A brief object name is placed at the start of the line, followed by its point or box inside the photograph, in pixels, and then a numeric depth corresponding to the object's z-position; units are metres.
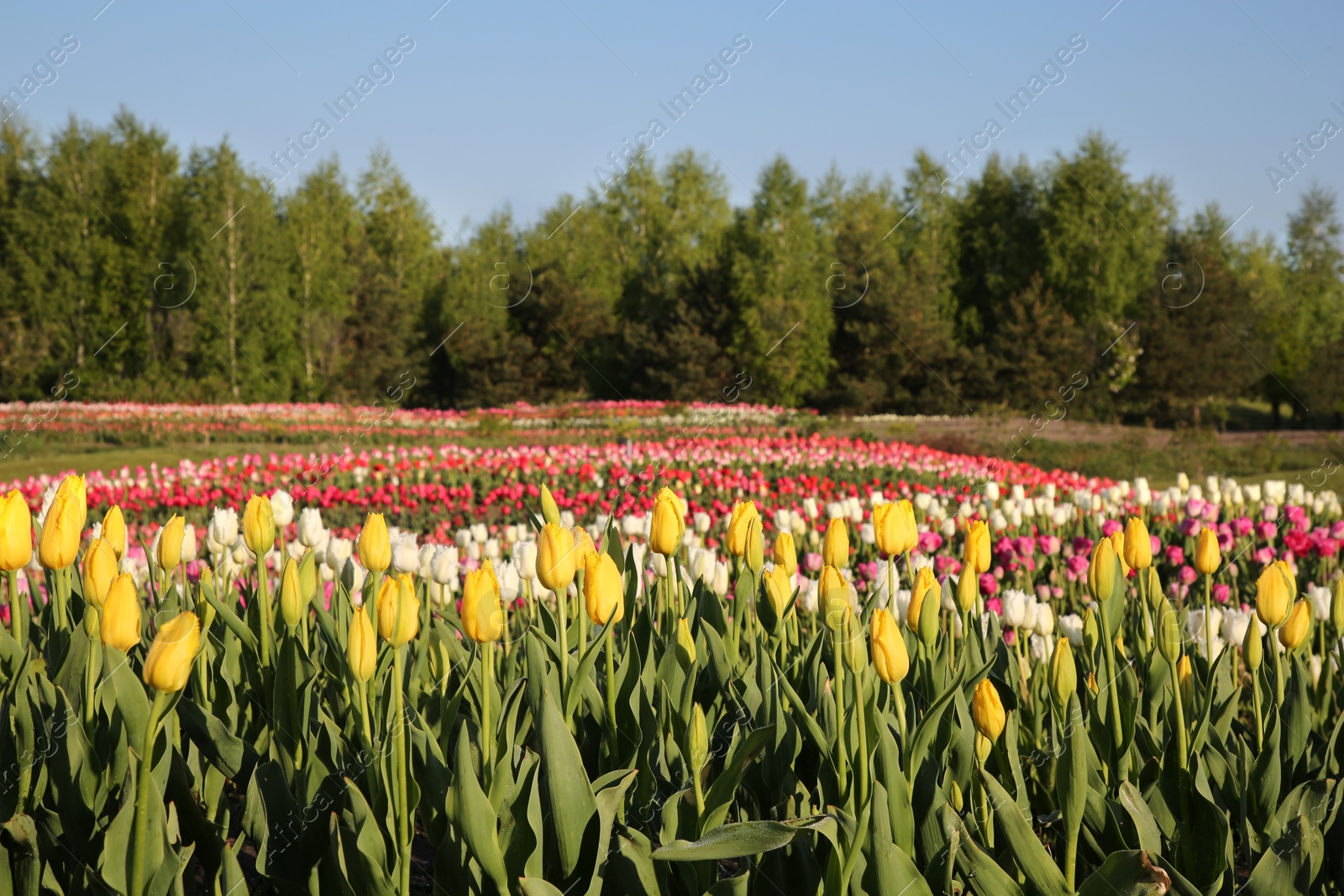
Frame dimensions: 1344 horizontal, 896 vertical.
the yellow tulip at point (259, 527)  1.88
